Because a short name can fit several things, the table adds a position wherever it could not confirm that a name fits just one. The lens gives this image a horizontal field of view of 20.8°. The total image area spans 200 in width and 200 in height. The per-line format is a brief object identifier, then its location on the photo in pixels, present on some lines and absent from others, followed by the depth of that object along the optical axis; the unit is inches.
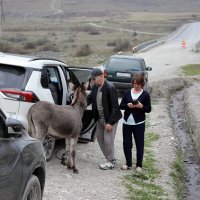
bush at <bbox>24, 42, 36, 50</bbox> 2509.8
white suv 337.1
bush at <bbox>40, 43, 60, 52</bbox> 2396.7
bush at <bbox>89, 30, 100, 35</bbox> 3765.5
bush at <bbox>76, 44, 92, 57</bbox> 2012.8
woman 374.9
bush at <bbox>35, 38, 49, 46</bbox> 2682.1
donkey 332.2
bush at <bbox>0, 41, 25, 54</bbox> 2132.1
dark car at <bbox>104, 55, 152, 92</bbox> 872.3
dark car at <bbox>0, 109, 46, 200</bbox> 185.3
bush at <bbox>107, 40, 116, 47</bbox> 2633.1
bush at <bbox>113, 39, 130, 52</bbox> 2281.7
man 369.1
